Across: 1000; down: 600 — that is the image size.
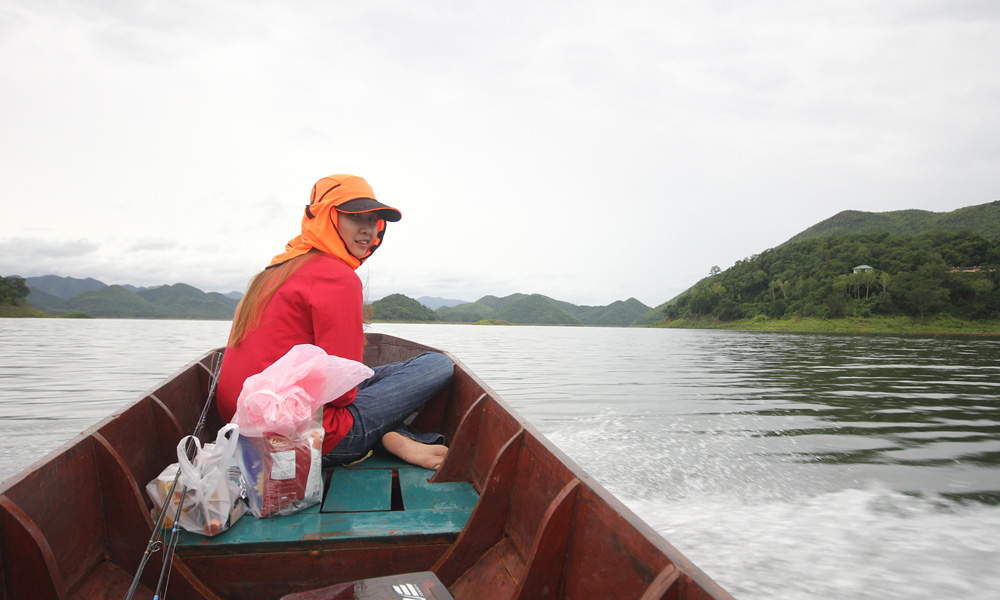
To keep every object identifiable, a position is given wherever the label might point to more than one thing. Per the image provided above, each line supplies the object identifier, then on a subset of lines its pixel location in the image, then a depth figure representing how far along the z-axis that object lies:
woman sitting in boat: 2.56
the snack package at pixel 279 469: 2.27
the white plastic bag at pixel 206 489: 2.06
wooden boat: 1.59
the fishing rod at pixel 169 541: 1.77
